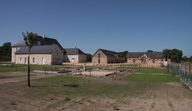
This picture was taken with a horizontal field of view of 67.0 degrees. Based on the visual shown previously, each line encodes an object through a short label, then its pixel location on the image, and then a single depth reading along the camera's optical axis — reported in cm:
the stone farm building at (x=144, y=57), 4669
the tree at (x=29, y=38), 988
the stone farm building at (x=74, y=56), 4520
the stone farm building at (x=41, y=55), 3829
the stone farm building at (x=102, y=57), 4500
